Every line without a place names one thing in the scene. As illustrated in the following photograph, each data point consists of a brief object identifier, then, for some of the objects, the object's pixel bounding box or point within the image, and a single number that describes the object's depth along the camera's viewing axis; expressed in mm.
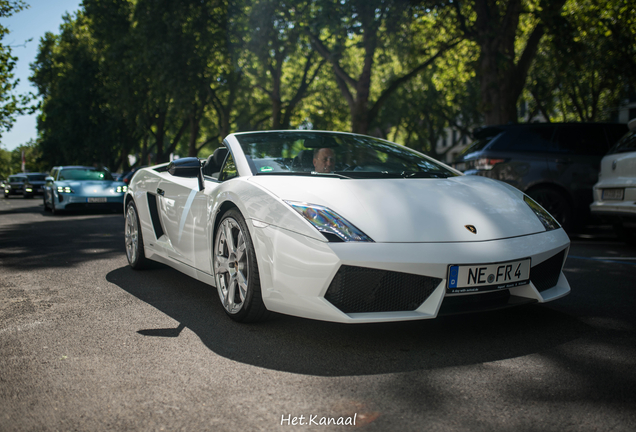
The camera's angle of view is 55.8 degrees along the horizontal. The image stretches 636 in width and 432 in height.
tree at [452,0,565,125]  13742
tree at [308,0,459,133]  15922
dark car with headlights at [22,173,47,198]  32625
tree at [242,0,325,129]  18922
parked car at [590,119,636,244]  6910
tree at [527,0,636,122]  15335
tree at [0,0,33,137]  19447
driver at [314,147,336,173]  4184
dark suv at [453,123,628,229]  8773
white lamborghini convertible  3039
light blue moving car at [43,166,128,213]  14727
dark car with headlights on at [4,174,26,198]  36688
